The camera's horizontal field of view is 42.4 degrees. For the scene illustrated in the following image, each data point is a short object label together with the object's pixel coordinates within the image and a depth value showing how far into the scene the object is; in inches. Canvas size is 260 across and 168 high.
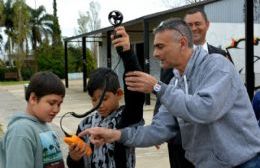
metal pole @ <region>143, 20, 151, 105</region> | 455.1
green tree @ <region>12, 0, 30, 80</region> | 1324.9
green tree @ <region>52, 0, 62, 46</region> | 1520.3
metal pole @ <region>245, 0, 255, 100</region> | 241.1
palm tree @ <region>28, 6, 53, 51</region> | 1622.8
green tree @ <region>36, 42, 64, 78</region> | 1300.3
